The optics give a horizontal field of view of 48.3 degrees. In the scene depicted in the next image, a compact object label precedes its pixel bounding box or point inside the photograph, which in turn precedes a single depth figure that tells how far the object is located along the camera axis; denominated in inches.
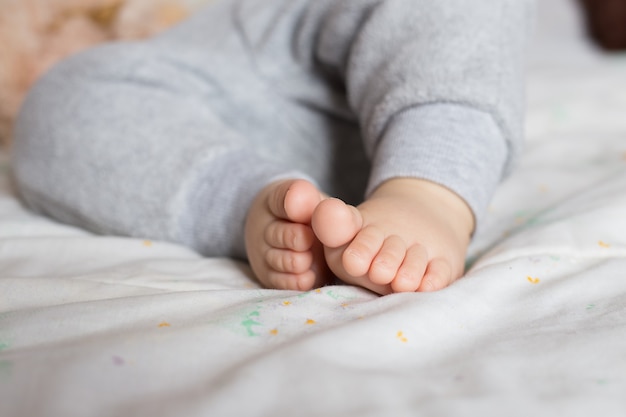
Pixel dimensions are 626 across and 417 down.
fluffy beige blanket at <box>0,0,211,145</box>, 42.9
